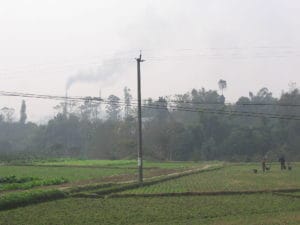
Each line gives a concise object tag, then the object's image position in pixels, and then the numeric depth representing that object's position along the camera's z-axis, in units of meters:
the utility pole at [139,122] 35.69
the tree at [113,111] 189.75
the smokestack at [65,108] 180.25
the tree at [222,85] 153.75
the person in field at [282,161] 47.59
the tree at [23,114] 175.10
